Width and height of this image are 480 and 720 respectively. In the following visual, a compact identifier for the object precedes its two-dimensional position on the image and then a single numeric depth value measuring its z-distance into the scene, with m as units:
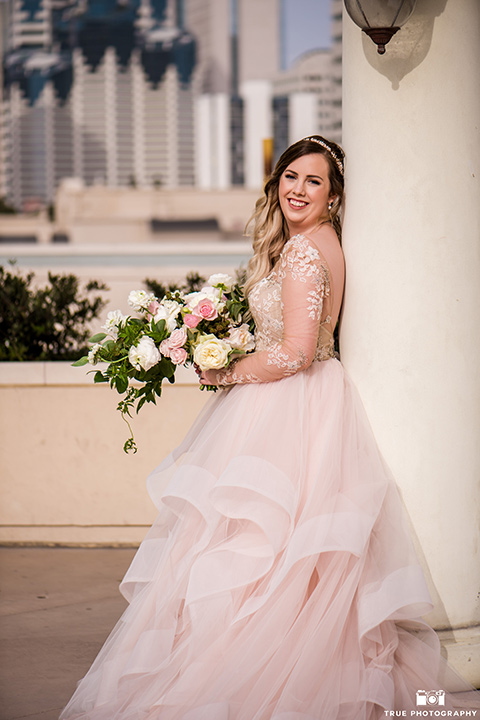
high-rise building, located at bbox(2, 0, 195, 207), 177.62
